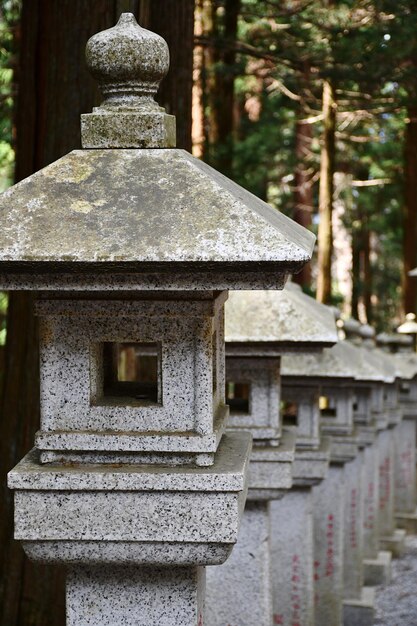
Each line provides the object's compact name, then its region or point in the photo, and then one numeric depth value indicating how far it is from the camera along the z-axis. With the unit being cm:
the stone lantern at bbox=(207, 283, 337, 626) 678
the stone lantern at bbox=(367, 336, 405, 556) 1584
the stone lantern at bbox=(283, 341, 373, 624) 1091
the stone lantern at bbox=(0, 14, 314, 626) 404
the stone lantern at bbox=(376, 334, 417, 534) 1822
